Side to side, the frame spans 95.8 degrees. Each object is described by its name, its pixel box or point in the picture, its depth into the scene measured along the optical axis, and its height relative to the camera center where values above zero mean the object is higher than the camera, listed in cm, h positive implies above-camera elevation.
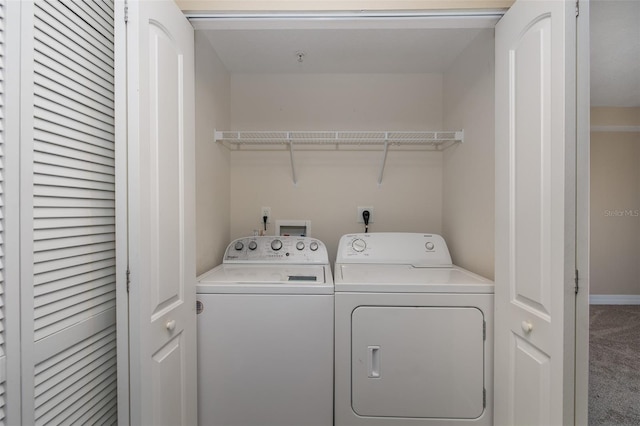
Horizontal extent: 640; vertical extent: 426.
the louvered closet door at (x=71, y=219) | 84 -3
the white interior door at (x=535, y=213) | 103 +0
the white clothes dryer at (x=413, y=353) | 152 -74
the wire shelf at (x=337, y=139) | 215 +57
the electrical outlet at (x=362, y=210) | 241 +1
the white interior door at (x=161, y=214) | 104 -1
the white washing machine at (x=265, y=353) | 153 -75
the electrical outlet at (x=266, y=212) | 241 +0
